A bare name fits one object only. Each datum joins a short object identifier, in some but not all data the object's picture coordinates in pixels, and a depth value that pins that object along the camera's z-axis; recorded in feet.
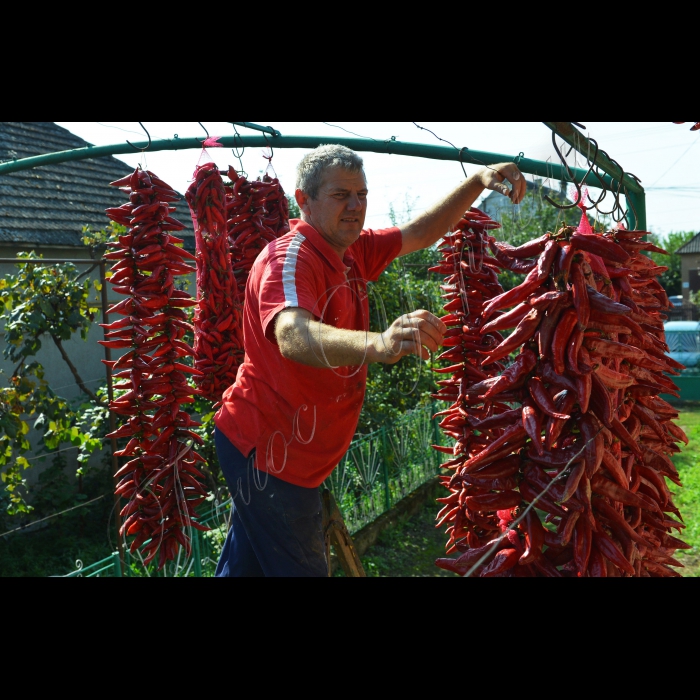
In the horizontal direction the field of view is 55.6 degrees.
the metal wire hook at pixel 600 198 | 5.55
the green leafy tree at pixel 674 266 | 91.29
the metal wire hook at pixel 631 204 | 7.88
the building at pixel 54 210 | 20.21
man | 7.05
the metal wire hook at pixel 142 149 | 9.38
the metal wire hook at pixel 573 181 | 4.64
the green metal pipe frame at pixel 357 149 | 8.66
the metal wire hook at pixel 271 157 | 10.95
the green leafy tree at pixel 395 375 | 19.84
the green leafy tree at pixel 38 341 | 14.17
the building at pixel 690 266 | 66.59
